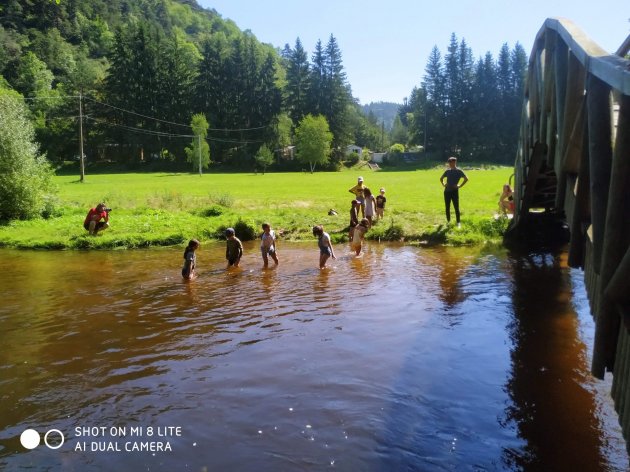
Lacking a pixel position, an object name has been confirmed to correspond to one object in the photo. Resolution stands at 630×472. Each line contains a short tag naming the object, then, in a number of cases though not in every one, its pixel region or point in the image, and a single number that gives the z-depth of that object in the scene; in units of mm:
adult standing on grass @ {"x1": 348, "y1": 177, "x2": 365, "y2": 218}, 20672
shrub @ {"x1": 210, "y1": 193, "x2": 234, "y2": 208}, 27562
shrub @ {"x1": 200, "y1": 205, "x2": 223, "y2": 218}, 25406
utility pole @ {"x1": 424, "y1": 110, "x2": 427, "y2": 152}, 100375
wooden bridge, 4051
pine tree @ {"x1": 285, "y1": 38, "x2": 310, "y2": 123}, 99188
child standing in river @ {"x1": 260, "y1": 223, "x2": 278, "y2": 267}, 15438
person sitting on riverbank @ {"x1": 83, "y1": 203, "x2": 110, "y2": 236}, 20938
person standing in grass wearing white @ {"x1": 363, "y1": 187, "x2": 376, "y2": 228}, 20125
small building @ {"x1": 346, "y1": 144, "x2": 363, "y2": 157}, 96719
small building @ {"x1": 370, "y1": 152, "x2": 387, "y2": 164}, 97212
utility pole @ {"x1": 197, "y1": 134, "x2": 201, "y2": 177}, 73612
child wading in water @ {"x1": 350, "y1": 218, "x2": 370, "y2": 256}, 16500
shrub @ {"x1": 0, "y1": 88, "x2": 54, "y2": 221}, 24406
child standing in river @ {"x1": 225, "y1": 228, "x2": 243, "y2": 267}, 15430
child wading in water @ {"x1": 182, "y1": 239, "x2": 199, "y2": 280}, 13698
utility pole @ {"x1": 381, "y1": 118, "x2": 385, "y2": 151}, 131538
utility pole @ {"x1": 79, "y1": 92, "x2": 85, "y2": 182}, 54750
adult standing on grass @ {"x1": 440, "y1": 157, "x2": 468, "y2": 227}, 18156
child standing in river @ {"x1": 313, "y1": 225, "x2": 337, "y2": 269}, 14984
